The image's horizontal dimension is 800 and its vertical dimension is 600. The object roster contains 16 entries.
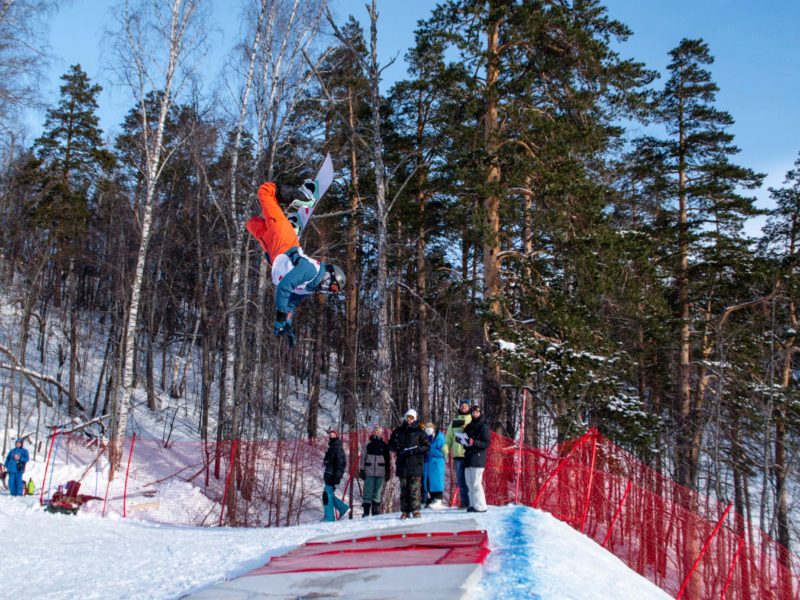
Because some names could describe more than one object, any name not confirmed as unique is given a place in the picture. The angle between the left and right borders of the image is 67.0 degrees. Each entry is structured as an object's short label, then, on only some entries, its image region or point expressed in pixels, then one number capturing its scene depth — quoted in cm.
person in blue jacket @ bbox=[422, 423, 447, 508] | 1012
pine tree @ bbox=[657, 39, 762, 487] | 1741
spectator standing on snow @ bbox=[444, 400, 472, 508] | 946
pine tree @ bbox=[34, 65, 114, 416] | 2619
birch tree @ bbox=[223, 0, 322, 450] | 1519
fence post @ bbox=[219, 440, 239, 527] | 1288
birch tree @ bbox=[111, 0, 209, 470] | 1449
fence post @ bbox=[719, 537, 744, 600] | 931
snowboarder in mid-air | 700
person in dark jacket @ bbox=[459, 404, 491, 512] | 864
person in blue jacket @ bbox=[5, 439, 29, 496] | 1352
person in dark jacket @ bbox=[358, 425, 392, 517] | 1019
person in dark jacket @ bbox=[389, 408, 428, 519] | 909
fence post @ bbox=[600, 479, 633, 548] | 869
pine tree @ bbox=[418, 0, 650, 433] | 1320
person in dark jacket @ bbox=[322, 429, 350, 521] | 1056
